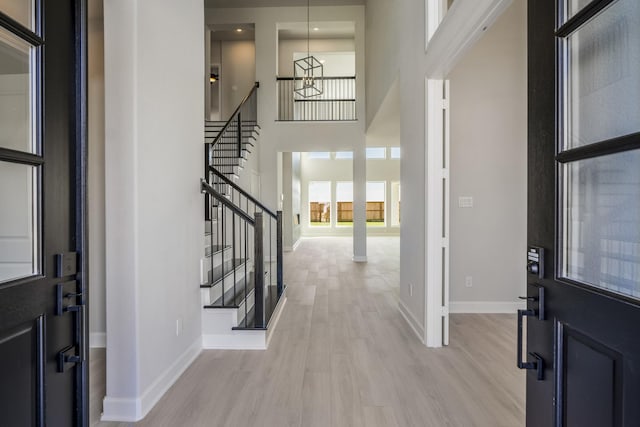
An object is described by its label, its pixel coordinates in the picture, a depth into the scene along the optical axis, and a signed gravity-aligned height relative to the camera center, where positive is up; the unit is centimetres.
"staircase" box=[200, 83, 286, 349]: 301 -84
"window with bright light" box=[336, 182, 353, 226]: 1427 +37
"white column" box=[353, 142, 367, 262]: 799 +28
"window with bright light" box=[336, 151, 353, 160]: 1407 +226
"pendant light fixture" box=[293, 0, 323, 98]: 612 +358
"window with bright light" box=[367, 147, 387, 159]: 1415 +236
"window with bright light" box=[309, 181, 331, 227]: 1426 +32
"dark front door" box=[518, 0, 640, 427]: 91 -1
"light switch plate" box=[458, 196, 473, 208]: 401 +11
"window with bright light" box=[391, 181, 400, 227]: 1431 +28
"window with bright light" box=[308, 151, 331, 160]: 1407 +226
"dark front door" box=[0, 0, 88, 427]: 105 -1
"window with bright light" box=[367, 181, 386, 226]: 1448 +33
